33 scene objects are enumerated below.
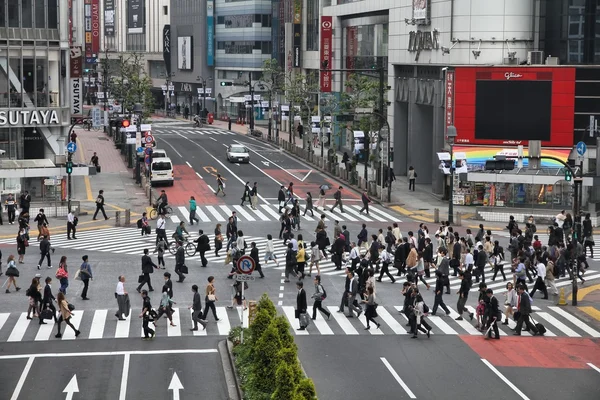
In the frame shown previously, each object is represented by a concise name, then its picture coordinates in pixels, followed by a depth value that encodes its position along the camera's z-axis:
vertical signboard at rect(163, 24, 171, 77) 165.12
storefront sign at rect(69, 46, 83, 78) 72.06
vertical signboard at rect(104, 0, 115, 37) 182.12
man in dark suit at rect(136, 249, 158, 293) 37.50
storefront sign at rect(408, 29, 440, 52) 71.06
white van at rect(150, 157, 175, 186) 72.62
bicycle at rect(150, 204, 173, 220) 58.70
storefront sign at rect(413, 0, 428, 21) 72.56
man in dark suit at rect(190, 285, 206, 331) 33.00
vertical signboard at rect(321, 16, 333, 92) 95.62
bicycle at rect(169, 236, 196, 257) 47.70
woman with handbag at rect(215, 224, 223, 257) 46.28
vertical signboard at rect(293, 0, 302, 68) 116.00
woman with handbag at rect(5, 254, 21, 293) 38.28
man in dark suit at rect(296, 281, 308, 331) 33.22
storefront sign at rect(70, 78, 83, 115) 73.25
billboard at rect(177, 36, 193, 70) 156.75
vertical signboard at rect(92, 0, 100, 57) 146.62
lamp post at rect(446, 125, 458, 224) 56.76
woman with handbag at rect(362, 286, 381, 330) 33.50
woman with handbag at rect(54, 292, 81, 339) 32.17
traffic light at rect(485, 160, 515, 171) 44.48
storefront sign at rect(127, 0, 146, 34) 176.62
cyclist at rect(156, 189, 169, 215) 57.28
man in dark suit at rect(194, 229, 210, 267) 44.00
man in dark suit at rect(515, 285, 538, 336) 32.75
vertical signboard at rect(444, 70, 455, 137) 68.44
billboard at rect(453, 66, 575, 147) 66.25
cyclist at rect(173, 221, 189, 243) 45.47
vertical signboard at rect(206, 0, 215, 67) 150.38
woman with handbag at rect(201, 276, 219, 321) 33.56
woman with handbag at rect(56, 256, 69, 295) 36.22
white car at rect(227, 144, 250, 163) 87.69
